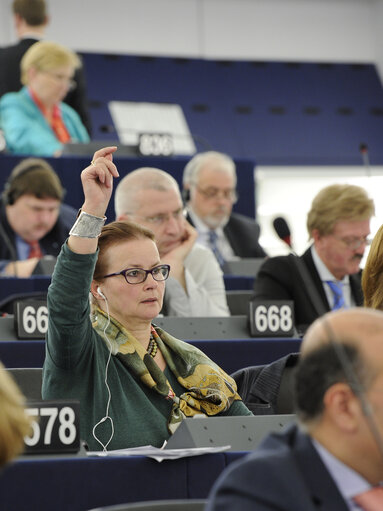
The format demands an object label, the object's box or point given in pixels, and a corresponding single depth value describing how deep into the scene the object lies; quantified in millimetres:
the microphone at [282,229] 6472
